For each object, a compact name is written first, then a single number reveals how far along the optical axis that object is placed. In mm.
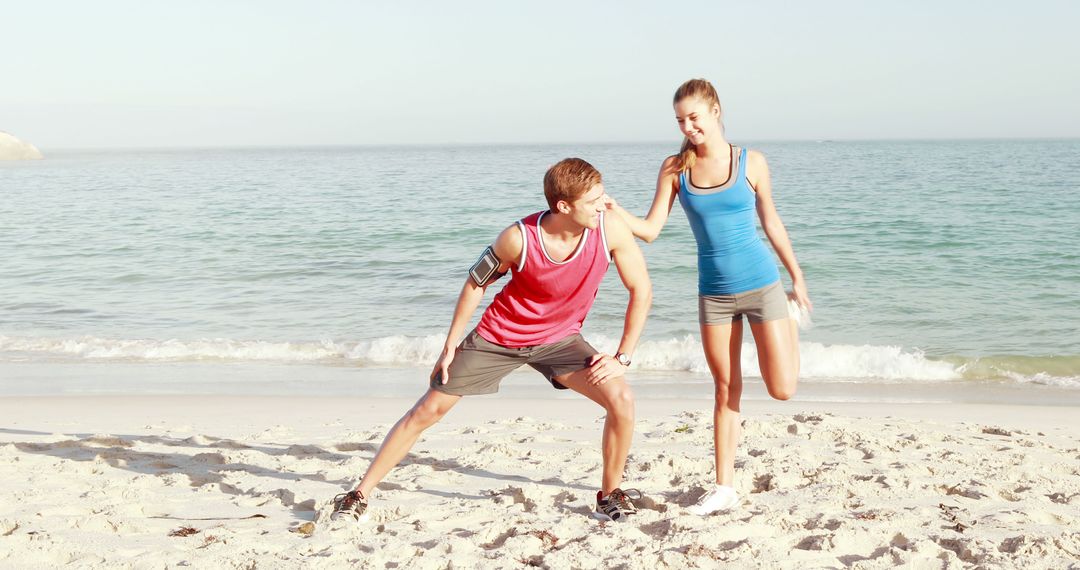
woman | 3982
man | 3869
